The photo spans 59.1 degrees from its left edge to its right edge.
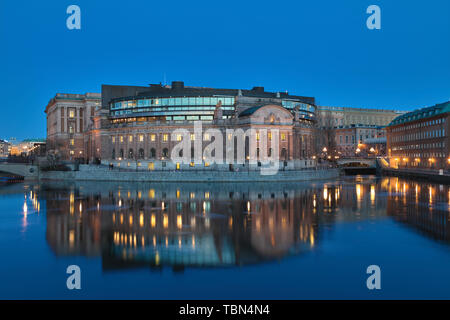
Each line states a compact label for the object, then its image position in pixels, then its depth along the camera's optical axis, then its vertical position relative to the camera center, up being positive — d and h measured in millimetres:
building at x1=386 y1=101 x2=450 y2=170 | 88938 +4873
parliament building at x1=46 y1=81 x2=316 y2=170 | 91625 +8967
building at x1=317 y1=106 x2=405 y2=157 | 157112 +10825
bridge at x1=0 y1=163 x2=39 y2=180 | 91688 -1490
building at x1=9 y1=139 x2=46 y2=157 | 166525 +5788
